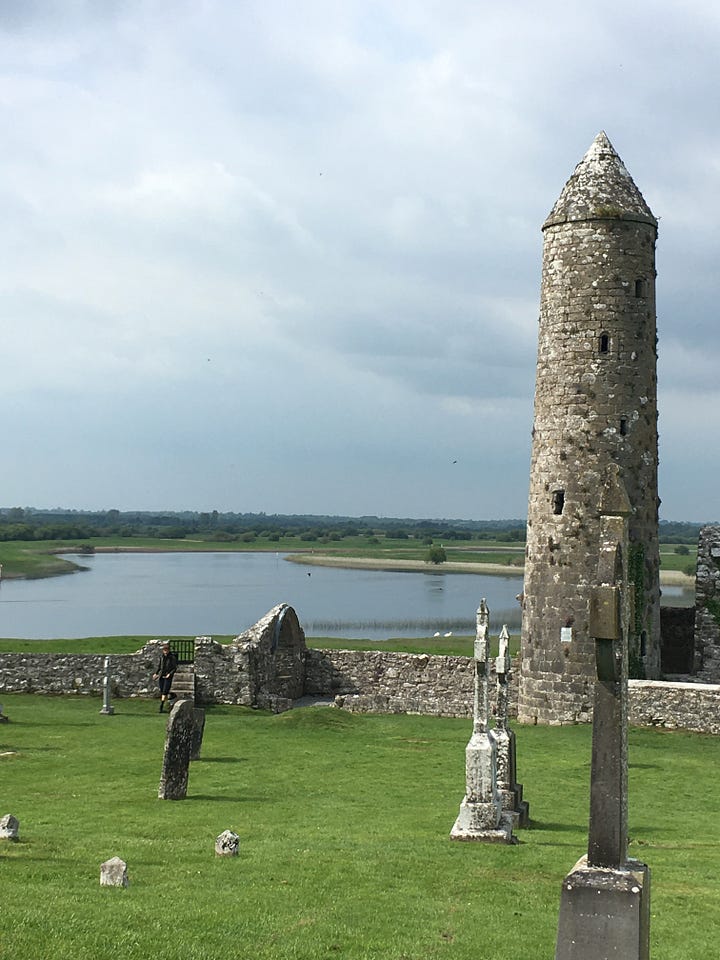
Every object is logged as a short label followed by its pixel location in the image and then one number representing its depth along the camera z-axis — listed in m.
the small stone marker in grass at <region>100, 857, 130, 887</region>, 11.18
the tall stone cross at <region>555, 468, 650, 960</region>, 7.63
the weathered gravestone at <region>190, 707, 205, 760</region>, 21.23
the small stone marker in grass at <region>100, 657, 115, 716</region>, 27.06
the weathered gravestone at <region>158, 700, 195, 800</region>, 17.22
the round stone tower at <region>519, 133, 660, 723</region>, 27.86
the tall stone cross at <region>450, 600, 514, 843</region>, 14.80
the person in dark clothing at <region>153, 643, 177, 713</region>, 28.16
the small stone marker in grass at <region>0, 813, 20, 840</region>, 13.19
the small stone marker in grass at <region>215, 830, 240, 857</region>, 12.88
